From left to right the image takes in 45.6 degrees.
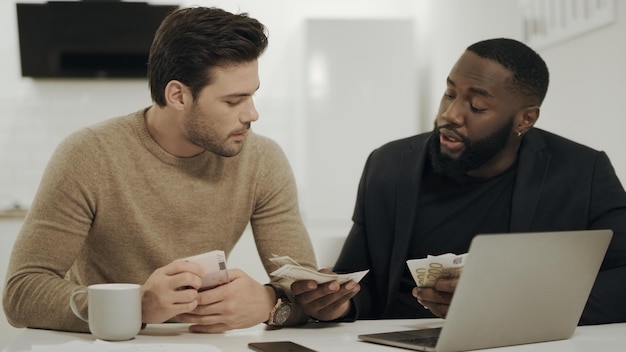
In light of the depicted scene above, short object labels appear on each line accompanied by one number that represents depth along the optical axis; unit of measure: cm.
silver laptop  117
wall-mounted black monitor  423
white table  131
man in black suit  188
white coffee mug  135
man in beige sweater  172
